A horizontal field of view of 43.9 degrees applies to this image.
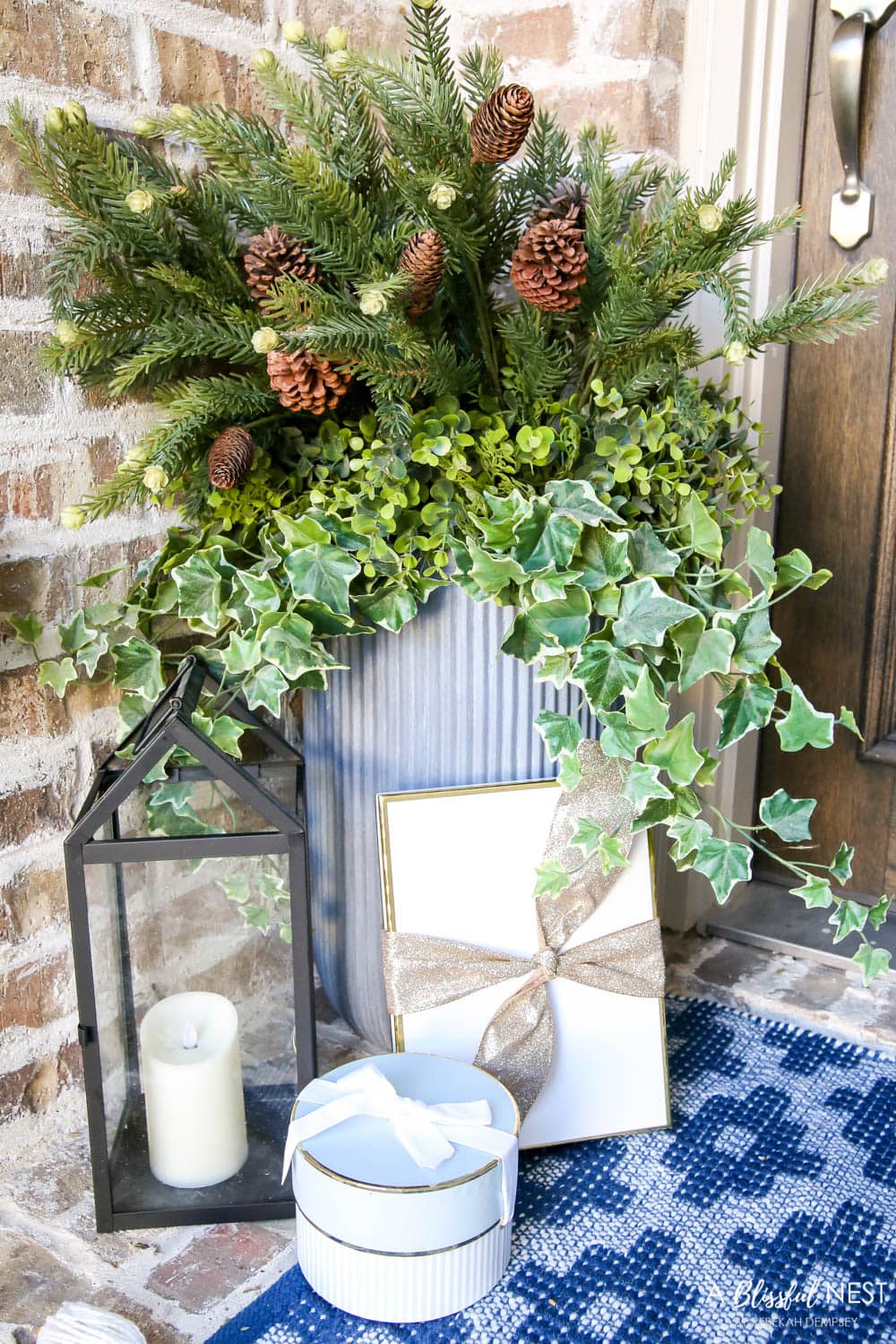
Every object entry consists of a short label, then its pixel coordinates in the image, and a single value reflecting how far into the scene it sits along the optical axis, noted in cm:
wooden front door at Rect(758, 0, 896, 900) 117
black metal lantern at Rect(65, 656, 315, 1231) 79
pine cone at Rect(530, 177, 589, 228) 82
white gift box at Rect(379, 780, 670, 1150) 89
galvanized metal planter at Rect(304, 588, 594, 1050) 90
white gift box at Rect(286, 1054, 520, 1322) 73
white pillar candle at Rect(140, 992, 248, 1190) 82
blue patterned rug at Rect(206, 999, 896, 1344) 77
